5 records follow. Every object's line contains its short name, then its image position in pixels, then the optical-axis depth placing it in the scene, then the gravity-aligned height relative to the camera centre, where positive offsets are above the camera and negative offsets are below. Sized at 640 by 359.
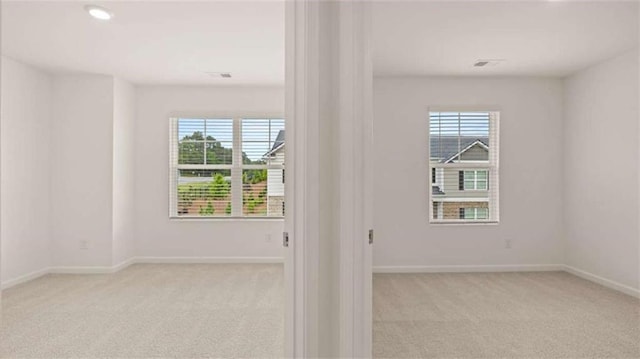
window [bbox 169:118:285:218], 6.07 +0.20
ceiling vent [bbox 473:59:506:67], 4.73 +1.35
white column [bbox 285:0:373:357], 1.73 +0.02
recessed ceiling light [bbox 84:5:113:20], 3.25 +1.33
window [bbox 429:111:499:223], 5.56 +0.21
